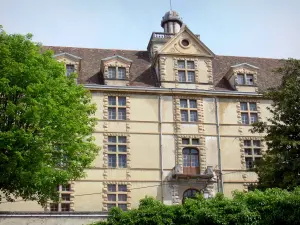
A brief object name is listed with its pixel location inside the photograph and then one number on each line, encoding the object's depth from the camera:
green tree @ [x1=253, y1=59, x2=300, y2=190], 24.00
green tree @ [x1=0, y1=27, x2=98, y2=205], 22.34
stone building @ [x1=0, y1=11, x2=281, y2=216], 31.97
